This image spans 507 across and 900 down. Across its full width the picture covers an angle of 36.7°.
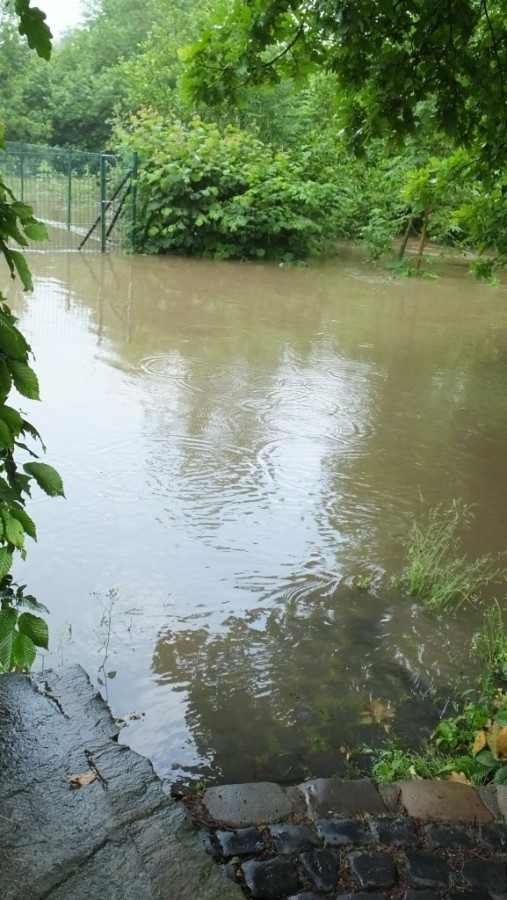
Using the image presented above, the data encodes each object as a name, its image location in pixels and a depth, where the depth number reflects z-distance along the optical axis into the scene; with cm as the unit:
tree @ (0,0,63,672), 183
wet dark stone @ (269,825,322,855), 252
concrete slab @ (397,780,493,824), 279
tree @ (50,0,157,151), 3180
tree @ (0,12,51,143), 2967
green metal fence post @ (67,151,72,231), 1562
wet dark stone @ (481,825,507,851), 266
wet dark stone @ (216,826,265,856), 249
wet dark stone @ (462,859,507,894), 246
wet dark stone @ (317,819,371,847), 258
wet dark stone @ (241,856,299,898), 232
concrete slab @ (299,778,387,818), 277
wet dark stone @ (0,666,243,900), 205
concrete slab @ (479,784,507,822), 286
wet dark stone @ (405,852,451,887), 246
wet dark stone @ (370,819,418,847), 262
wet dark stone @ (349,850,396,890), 242
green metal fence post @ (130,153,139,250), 1587
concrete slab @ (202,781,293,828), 266
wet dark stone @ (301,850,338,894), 238
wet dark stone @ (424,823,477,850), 265
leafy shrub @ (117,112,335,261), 1623
